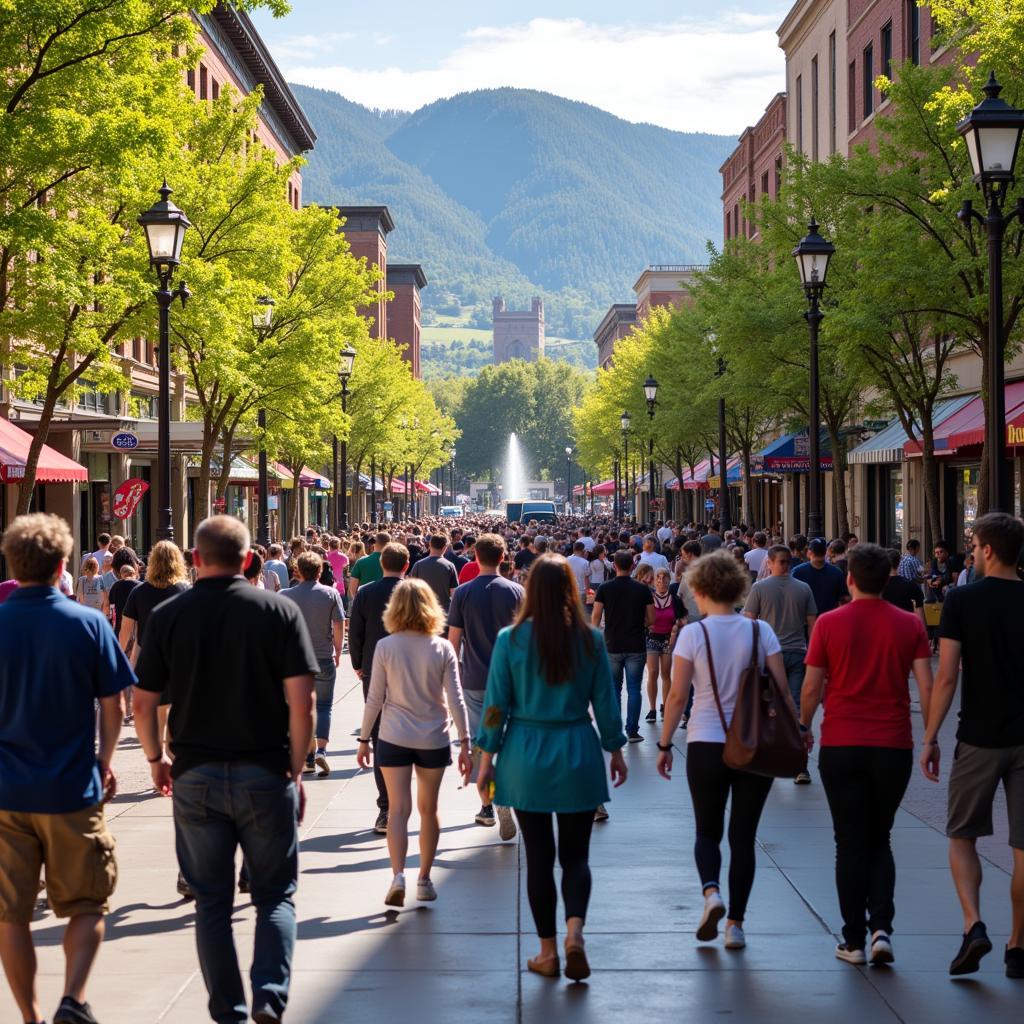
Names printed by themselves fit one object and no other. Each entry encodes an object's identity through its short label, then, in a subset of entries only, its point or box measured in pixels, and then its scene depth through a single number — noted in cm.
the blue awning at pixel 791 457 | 4053
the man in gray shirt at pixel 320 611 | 1271
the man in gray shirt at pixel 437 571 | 1498
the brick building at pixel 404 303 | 14212
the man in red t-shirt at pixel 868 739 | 725
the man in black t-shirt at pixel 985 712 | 708
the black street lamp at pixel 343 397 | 3719
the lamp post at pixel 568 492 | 16238
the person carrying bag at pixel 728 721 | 742
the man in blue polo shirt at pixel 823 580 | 1405
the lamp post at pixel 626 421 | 6425
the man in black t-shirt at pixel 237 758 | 598
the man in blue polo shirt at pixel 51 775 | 604
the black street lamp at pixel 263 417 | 3072
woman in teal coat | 691
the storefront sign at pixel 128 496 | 2169
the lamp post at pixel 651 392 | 4816
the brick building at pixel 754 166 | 6066
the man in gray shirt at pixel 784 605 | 1253
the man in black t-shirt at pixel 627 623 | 1464
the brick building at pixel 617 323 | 15162
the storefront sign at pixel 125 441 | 2888
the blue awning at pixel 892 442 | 3391
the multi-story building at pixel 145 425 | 3488
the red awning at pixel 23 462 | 2455
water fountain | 18662
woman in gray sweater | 867
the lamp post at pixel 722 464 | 4162
